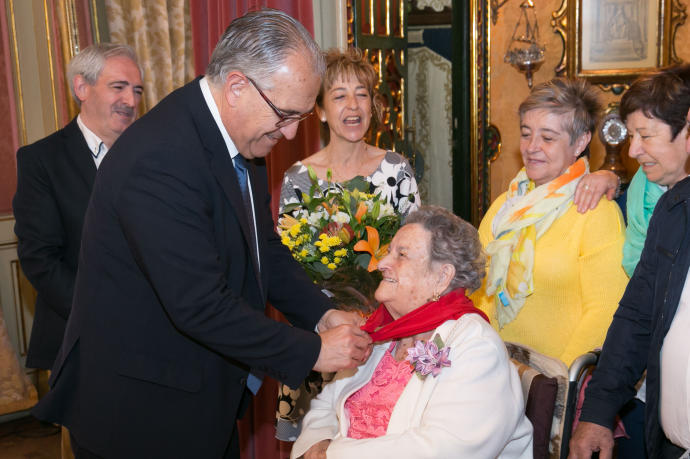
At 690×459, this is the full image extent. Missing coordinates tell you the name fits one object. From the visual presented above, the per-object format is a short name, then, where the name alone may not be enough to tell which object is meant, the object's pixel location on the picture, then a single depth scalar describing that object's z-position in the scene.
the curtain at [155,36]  3.71
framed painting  5.10
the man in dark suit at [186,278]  1.63
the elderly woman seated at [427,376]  1.77
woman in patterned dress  3.15
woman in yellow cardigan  2.31
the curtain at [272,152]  3.51
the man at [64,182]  2.51
